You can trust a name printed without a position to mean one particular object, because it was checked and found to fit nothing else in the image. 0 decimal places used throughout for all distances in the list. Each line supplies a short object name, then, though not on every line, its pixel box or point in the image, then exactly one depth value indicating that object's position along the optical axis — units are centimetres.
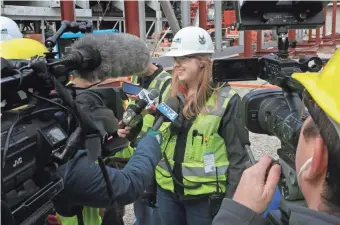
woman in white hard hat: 214
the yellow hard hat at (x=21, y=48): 127
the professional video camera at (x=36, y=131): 89
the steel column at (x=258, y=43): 1012
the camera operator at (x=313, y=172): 86
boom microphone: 115
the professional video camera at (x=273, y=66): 133
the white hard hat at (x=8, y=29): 244
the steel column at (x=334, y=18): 1258
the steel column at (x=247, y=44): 877
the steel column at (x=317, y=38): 1222
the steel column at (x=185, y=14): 598
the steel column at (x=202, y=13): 734
